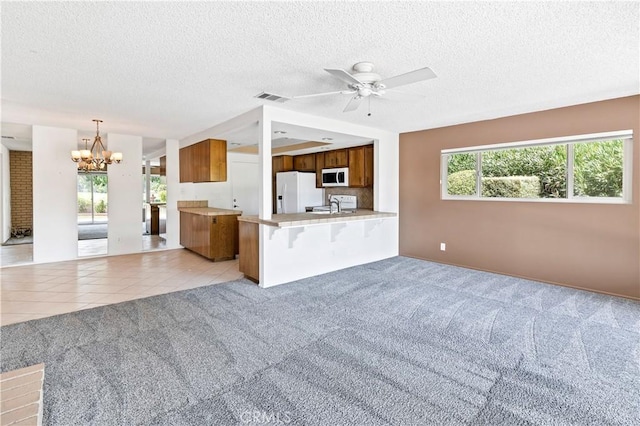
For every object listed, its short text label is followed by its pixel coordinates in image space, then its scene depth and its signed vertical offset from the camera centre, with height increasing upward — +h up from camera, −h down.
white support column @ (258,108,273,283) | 4.12 +0.45
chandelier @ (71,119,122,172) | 5.16 +0.81
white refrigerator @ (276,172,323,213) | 7.06 +0.32
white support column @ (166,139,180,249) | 6.94 +0.34
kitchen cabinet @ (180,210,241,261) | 5.69 -0.53
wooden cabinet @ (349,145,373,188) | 6.13 +0.77
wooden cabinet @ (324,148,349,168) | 6.55 +1.01
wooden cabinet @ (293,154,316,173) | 7.35 +1.03
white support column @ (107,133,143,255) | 6.19 +0.21
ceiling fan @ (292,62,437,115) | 2.52 +1.07
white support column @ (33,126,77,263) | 5.47 +0.21
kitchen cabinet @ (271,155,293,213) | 7.79 +1.02
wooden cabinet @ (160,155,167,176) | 8.34 +1.11
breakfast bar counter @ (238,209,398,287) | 4.23 -0.56
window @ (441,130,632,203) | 3.89 +0.50
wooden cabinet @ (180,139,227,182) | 5.68 +0.83
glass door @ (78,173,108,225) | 11.52 +0.37
